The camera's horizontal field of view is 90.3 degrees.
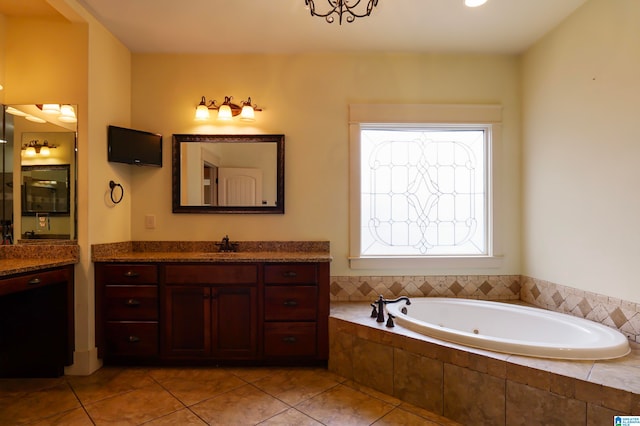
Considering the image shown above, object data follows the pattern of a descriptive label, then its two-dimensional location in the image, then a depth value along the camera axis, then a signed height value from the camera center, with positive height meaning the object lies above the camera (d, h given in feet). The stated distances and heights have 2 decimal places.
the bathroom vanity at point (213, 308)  7.74 -2.34
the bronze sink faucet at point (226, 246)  8.95 -0.96
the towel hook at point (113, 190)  8.39 +0.62
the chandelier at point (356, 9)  7.06 +4.64
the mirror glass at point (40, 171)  7.54 +1.01
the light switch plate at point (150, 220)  9.25 -0.22
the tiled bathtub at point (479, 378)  4.63 -2.90
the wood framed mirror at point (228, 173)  9.20 +1.13
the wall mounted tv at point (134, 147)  8.23 +1.78
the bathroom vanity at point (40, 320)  7.00 -2.41
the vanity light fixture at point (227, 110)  8.86 +2.88
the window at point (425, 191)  9.45 +0.60
